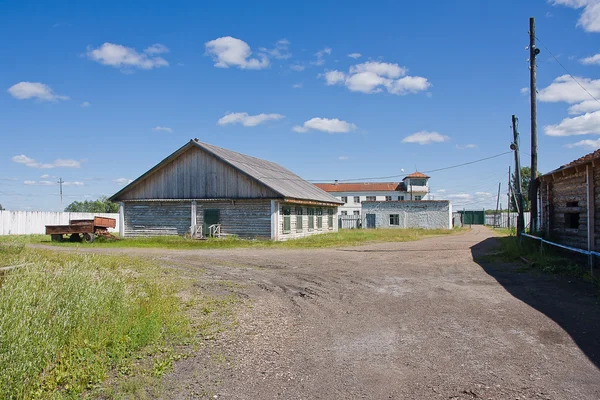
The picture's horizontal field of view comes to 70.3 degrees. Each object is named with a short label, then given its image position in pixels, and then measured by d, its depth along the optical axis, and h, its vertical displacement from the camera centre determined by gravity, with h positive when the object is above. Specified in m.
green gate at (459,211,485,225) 65.50 -1.29
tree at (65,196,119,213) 82.06 +1.61
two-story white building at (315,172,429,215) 71.94 +3.45
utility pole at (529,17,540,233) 18.41 +4.29
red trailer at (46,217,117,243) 23.95 -0.82
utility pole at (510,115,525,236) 20.06 +2.00
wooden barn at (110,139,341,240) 24.14 +0.74
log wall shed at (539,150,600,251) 12.70 +0.18
